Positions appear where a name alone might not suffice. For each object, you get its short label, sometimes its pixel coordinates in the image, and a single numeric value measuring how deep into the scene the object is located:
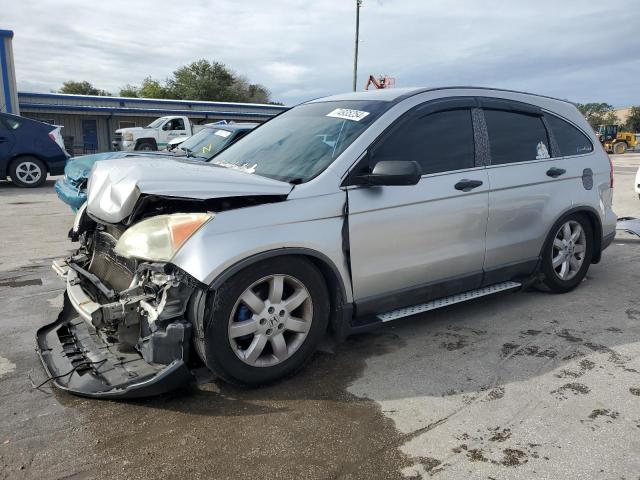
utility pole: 34.64
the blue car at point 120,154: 6.96
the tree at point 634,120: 74.75
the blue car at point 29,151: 12.09
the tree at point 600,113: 75.61
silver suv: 2.91
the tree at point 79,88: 65.56
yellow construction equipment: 43.00
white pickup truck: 24.11
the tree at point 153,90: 61.44
